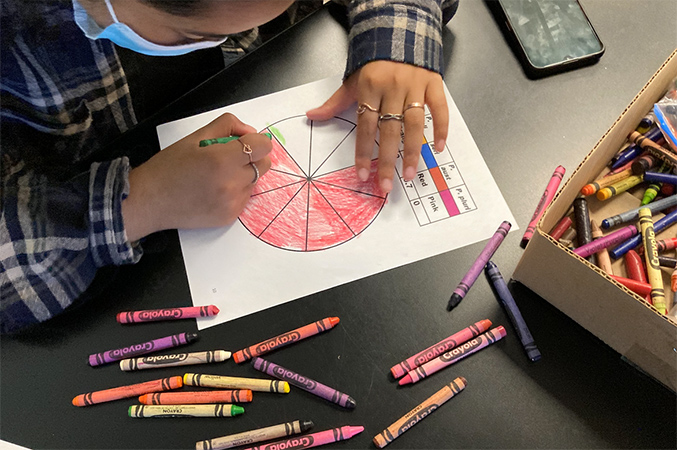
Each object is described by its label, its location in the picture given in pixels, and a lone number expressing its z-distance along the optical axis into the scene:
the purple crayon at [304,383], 0.54
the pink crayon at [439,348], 0.55
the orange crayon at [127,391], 0.55
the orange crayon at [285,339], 0.57
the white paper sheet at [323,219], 0.61
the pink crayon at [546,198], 0.62
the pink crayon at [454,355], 0.55
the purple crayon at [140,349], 0.57
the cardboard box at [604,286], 0.46
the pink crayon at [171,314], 0.59
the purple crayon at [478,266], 0.59
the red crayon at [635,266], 0.56
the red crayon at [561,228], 0.59
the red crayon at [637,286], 0.53
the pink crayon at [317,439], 0.52
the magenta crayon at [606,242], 0.56
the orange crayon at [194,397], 0.55
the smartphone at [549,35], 0.73
